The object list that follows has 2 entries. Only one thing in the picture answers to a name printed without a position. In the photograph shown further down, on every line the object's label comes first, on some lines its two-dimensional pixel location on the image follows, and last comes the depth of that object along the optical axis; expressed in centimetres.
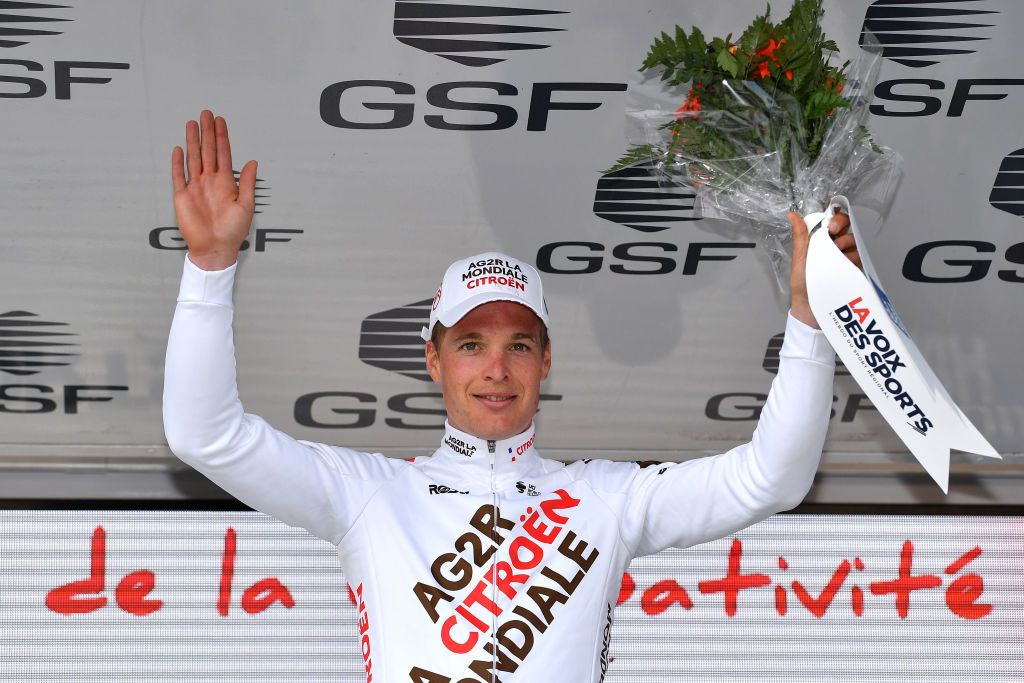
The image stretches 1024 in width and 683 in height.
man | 476
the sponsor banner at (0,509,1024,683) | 567
